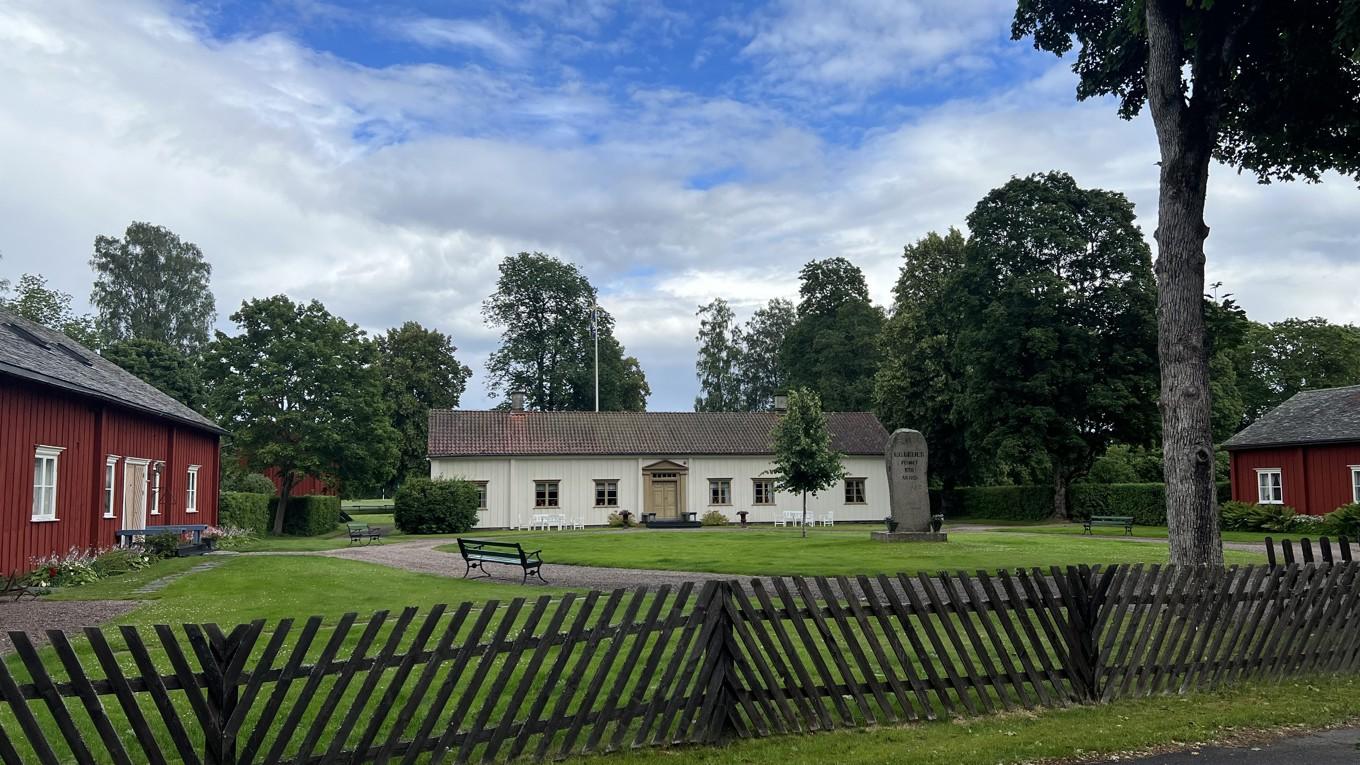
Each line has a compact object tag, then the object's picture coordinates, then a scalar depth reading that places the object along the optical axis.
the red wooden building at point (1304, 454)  32.34
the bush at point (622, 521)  42.41
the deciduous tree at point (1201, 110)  11.72
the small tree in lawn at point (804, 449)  30.36
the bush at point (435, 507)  37.53
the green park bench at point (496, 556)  17.59
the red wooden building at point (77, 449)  17.56
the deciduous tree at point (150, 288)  53.84
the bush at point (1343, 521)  28.17
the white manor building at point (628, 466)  42.44
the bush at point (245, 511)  33.72
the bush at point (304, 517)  40.09
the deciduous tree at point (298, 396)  38.88
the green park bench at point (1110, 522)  32.09
